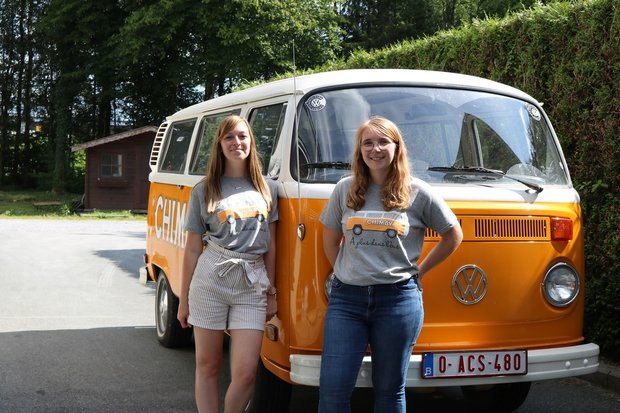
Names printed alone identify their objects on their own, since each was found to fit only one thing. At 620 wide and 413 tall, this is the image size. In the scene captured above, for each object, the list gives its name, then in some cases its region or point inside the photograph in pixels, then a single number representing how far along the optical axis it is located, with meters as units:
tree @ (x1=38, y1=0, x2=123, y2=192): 39.88
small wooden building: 37.31
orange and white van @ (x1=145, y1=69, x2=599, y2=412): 4.39
